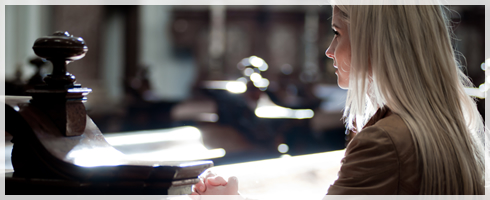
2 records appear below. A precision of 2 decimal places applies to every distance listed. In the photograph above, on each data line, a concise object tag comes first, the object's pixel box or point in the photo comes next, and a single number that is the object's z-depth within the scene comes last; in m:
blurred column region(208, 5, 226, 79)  11.57
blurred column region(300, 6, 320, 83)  11.98
